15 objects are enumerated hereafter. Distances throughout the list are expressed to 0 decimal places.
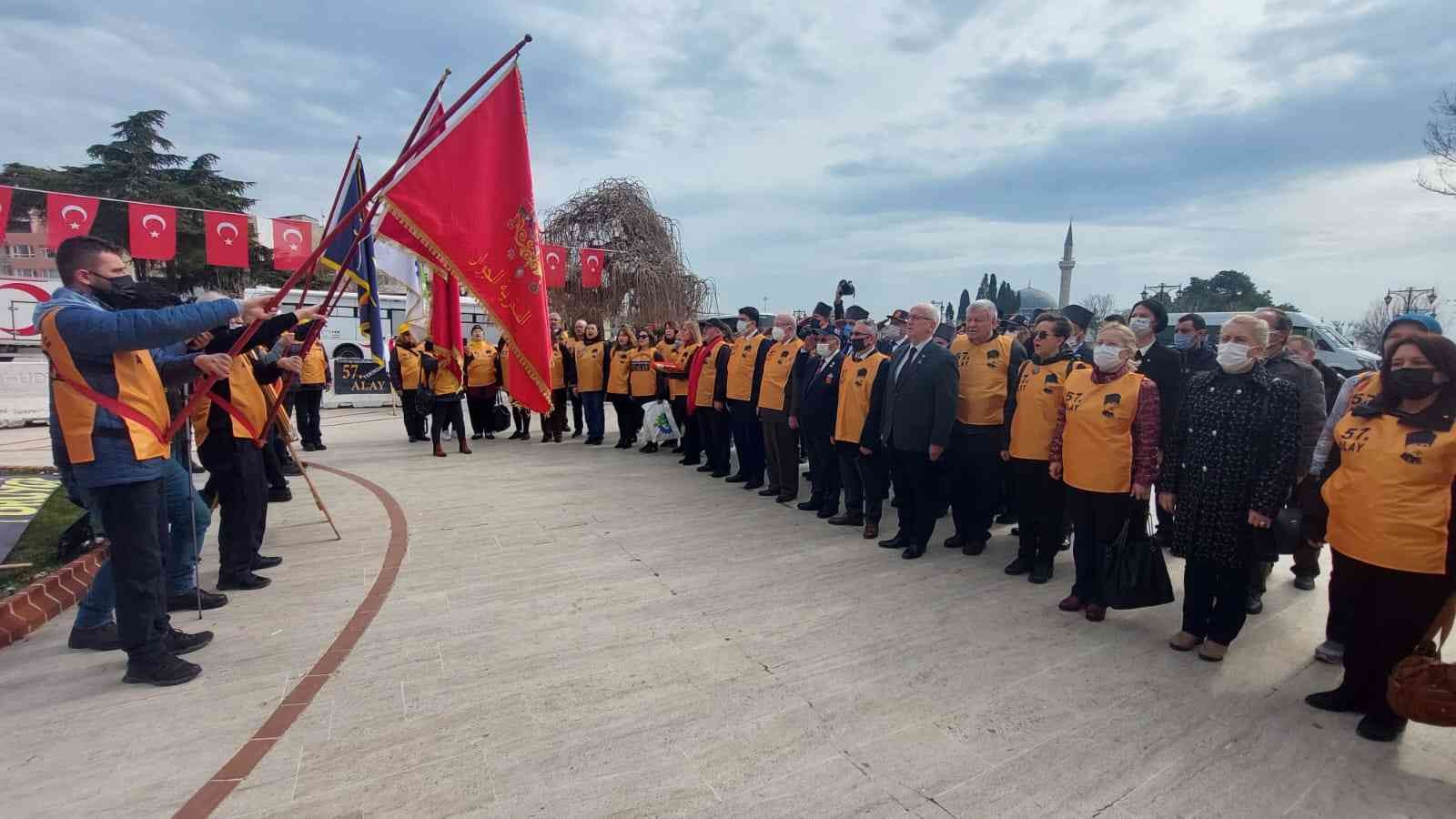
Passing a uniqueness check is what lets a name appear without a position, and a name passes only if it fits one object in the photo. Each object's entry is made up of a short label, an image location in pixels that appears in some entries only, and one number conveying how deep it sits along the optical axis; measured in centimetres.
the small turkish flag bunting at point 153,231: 1318
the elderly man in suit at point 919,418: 539
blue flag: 580
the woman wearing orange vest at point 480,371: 1165
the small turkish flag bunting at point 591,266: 1955
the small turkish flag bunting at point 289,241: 1500
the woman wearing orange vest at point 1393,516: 284
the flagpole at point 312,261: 349
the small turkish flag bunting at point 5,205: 1136
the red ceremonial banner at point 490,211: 511
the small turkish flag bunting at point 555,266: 1802
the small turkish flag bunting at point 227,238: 1398
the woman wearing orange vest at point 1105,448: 409
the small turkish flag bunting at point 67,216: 1194
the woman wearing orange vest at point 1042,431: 482
